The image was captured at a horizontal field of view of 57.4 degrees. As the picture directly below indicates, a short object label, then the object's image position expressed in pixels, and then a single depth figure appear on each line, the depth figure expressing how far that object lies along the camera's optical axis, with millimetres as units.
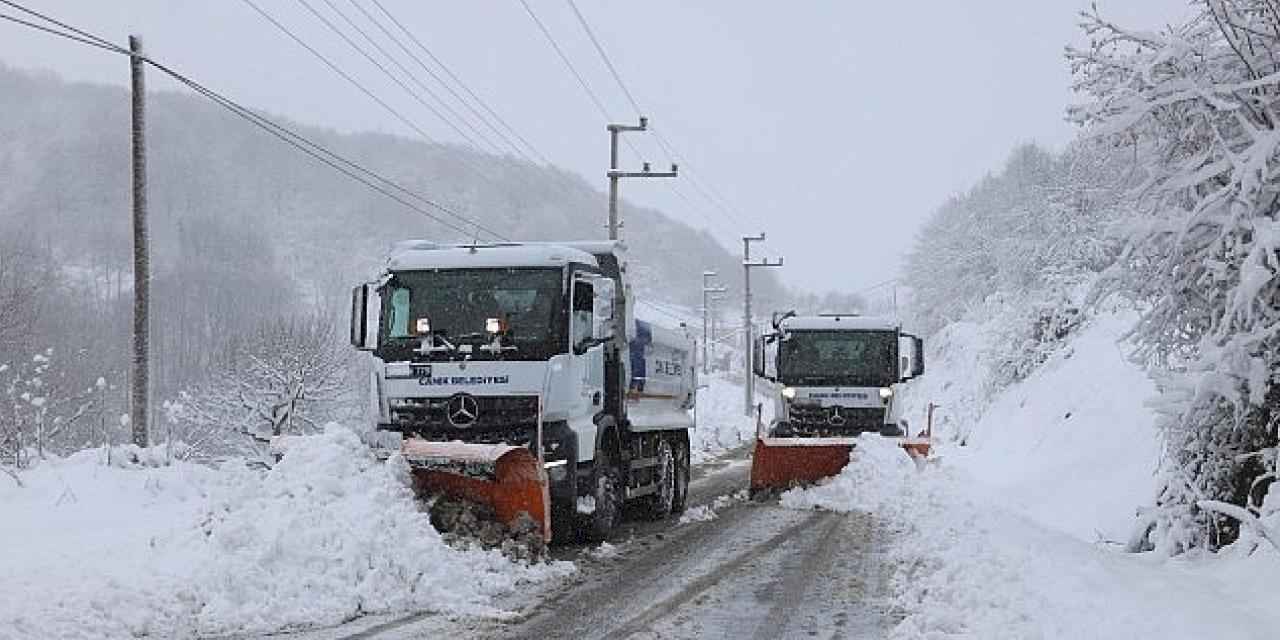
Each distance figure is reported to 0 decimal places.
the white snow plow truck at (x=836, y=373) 19625
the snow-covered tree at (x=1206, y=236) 7793
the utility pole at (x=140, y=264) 18594
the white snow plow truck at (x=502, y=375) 10086
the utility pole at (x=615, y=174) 33438
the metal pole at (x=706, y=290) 79862
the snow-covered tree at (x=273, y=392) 44812
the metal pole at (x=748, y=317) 56031
